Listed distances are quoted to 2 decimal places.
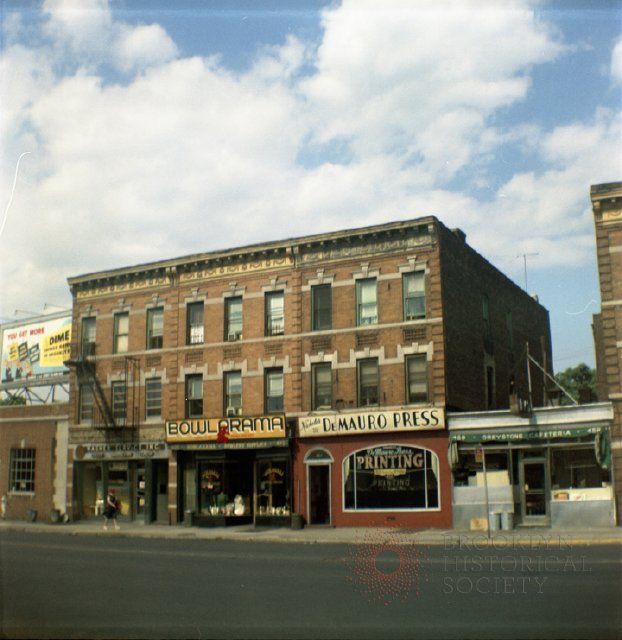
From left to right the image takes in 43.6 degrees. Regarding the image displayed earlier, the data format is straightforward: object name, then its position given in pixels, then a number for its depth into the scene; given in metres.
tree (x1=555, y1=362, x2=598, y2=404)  66.40
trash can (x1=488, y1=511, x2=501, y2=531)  27.75
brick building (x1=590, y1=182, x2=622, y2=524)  26.97
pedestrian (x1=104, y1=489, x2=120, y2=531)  33.06
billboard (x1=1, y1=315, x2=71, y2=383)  41.81
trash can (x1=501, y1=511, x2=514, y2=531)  27.46
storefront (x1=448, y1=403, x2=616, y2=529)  27.11
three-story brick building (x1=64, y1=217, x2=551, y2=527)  30.83
